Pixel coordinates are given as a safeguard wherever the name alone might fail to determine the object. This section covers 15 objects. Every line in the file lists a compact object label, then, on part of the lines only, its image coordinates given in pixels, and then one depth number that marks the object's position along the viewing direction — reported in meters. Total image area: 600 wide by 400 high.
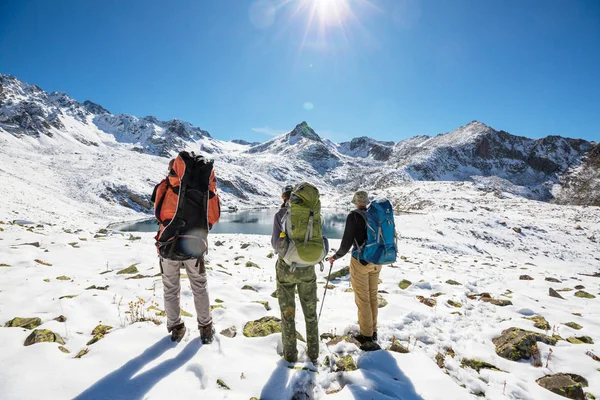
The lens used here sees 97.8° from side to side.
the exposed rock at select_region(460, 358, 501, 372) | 4.76
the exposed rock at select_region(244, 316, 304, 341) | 5.39
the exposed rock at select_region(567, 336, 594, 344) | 5.64
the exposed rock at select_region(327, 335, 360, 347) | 5.17
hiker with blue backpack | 5.06
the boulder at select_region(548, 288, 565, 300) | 9.12
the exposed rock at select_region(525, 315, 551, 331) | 6.25
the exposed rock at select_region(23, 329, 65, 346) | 4.05
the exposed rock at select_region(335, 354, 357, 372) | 4.36
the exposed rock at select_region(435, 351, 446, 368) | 4.71
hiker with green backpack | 4.12
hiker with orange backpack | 4.42
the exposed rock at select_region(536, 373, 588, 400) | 3.98
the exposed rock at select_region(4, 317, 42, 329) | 4.71
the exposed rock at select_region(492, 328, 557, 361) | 5.05
